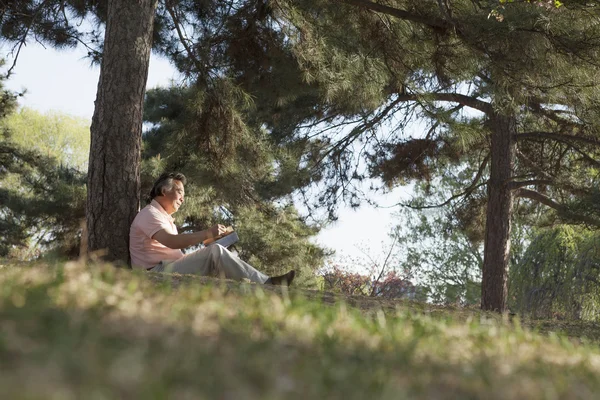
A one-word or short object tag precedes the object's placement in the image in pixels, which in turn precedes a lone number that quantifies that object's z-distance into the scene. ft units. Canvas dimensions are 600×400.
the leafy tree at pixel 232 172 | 24.88
